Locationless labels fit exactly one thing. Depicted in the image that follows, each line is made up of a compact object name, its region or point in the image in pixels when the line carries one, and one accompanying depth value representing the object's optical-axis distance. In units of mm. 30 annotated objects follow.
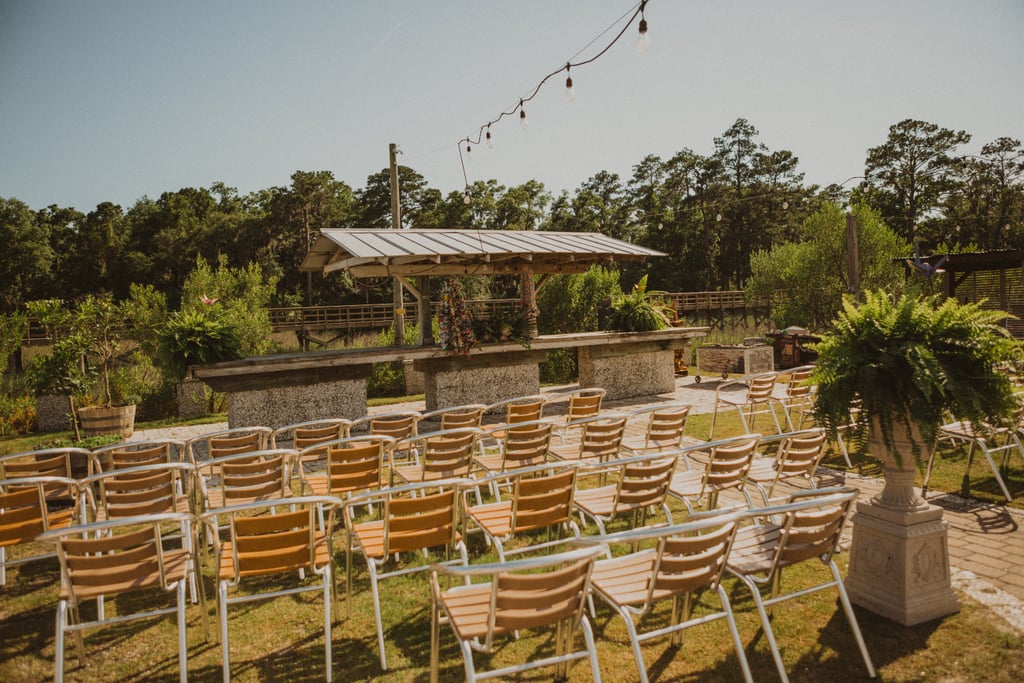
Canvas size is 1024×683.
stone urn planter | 3623
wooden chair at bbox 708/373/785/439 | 7893
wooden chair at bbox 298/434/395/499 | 4746
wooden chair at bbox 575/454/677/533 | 4059
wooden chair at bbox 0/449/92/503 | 4842
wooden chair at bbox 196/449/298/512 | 4375
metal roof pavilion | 10156
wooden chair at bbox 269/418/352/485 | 5902
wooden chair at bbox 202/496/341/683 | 3193
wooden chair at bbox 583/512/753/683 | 2686
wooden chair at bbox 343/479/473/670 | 3387
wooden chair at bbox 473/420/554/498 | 5363
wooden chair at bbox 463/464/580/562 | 3748
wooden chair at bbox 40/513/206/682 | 2961
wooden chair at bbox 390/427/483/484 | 4939
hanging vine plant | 10805
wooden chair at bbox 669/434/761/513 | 4426
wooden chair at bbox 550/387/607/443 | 7344
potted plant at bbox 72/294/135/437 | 11398
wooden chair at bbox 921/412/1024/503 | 5480
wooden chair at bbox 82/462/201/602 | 4148
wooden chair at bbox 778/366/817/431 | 7721
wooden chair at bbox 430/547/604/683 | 2438
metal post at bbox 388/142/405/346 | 14914
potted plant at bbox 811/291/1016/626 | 3619
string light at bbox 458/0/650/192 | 5473
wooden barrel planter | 11352
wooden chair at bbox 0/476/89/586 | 3990
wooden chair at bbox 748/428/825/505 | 4766
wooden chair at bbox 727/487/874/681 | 3006
